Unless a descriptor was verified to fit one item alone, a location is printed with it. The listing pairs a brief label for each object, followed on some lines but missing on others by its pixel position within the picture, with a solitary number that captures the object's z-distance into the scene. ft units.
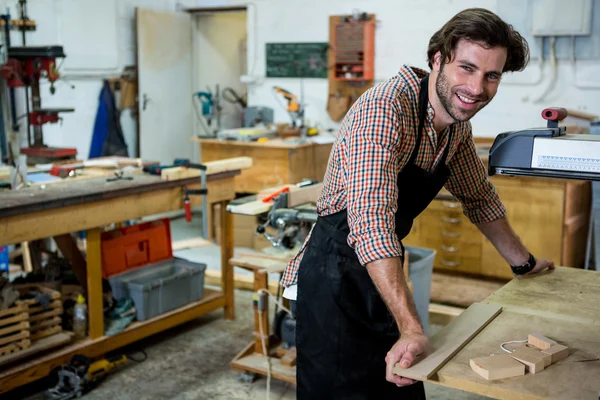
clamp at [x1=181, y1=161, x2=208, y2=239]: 12.12
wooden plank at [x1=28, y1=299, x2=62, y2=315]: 10.59
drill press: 13.05
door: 21.66
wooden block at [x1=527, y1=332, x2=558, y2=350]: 5.08
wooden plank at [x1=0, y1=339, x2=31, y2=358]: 10.09
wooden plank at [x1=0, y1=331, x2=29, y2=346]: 10.10
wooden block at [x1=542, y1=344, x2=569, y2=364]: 4.94
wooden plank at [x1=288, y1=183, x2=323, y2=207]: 10.54
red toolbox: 12.30
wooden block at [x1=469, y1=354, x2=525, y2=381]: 4.67
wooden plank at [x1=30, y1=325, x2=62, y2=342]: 10.66
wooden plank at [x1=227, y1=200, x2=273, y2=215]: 10.27
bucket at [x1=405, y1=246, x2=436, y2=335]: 11.23
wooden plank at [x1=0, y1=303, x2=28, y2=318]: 10.16
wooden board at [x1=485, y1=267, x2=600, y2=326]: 6.00
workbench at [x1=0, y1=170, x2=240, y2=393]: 9.85
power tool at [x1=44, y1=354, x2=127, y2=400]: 10.46
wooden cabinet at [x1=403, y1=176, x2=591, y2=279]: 14.40
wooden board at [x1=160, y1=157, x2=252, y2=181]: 11.91
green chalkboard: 20.66
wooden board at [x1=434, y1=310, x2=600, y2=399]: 4.54
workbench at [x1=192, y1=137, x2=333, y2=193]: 18.35
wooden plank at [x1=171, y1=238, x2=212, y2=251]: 18.09
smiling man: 5.42
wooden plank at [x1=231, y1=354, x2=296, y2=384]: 10.69
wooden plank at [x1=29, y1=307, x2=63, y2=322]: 10.58
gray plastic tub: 12.00
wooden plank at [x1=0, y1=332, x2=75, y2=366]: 10.07
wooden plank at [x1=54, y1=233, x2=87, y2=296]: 11.54
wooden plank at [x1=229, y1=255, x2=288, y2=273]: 10.76
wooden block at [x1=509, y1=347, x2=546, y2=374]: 4.78
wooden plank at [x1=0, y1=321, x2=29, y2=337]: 10.09
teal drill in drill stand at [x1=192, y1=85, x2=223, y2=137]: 22.47
